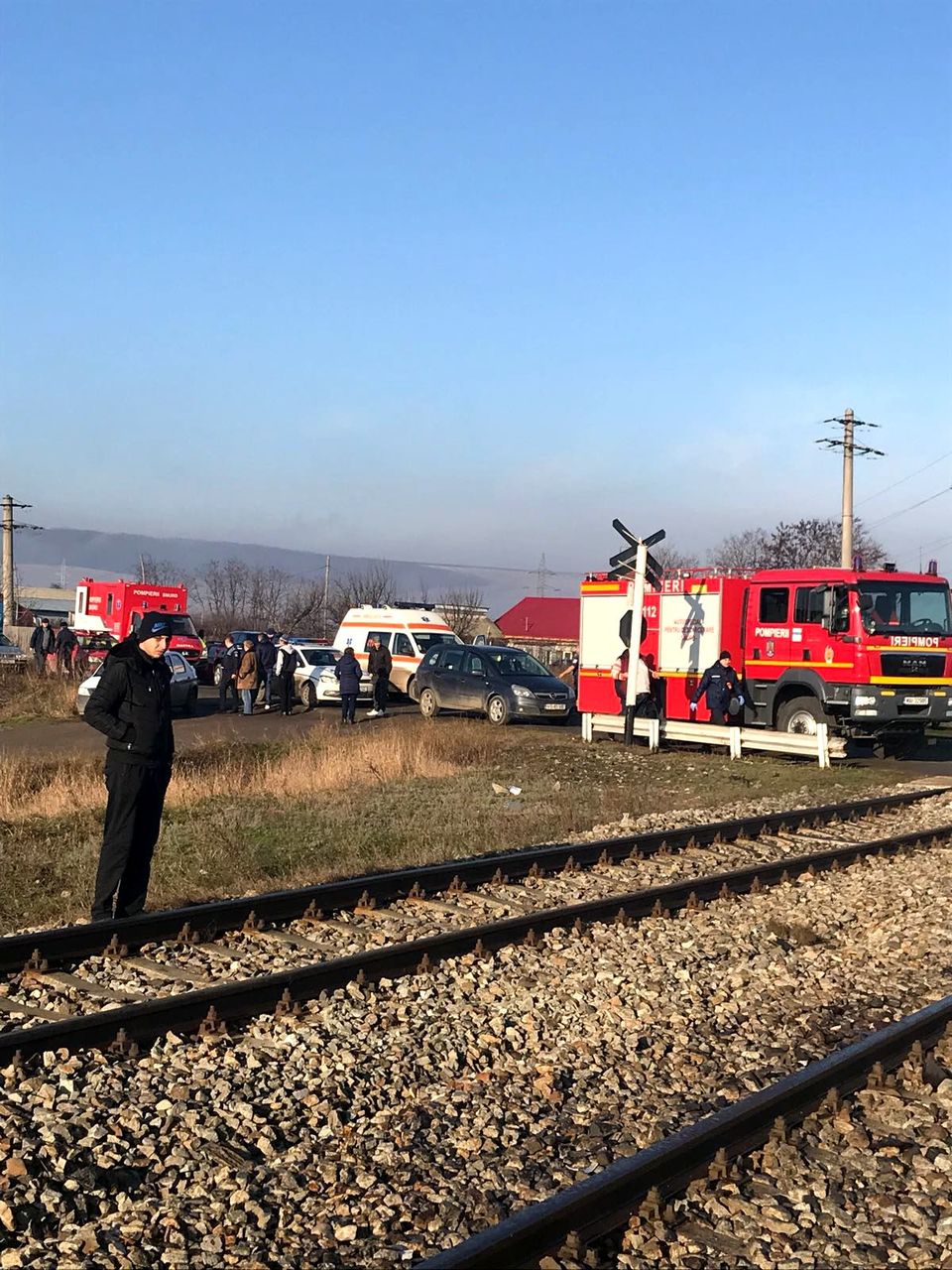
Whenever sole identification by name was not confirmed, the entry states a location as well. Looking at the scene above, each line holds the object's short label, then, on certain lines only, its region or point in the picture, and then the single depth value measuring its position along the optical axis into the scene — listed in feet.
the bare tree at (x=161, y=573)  261.52
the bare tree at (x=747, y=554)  192.11
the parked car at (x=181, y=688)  88.38
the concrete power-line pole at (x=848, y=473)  113.91
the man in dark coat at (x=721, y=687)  67.77
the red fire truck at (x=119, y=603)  124.06
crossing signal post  68.85
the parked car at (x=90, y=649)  109.10
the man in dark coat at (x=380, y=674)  91.91
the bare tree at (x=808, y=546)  164.55
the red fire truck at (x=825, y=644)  63.72
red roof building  297.94
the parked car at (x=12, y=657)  107.24
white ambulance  103.14
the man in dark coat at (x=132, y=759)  27.73
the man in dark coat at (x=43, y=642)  116.67
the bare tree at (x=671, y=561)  221.87
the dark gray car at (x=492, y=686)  82.48
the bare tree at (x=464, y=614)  206.08
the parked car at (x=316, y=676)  99.38
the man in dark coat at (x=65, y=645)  112.57
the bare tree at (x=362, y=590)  256.32
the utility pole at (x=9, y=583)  221.05
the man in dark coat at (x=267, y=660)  93.81
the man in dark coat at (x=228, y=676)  96.48
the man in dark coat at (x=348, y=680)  83.66
